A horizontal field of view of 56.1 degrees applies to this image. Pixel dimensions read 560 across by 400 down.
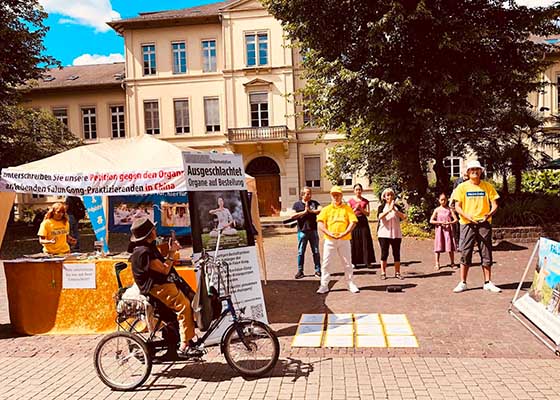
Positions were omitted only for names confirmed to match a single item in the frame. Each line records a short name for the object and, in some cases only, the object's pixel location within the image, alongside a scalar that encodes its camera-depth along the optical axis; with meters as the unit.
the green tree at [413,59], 15.70
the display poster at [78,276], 7.36
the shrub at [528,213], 16.11
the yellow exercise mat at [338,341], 6.41
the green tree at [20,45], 21.27
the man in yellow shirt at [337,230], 9.05
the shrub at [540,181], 26.17
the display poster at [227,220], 6.52
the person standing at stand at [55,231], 9.02
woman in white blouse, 10.13
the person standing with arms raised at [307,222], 10.77
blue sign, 11.73
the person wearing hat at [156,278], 5.38
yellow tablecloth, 7.36
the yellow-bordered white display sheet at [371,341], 6.37
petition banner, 7.42
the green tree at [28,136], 23.70
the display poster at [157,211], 12.53
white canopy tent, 7.26
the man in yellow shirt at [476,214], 8.71
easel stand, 5.99
